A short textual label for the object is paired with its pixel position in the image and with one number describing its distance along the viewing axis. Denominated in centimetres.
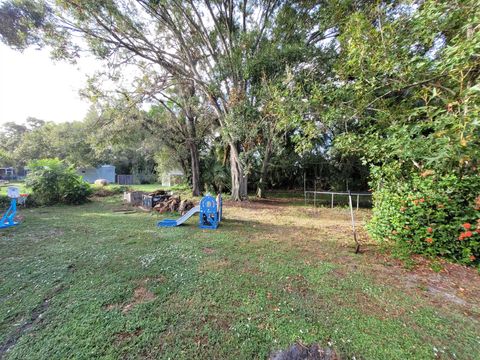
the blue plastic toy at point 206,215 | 509
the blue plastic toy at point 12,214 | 491
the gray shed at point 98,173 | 2006
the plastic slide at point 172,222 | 524
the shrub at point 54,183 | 759
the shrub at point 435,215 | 287
